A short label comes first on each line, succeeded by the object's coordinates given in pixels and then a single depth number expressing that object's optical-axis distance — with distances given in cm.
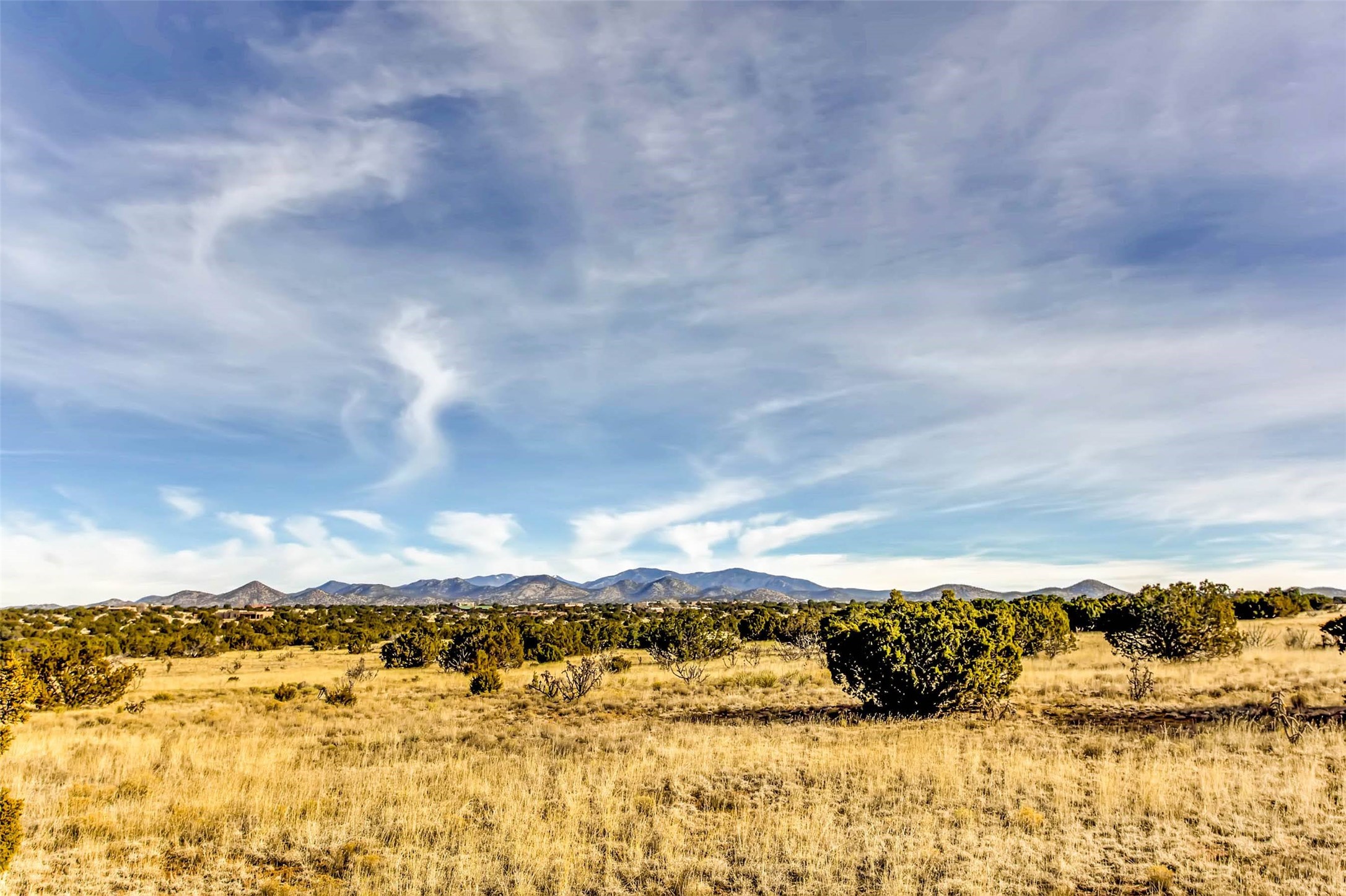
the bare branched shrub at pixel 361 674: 3744
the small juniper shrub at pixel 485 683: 3100
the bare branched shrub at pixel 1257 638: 4091
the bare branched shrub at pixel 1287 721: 1541
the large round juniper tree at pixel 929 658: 2044
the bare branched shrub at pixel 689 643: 4281
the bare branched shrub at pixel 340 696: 2811
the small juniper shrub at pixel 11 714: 822
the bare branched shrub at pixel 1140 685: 2244
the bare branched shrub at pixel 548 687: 2891
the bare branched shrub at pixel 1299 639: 3953
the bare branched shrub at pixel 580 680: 2845
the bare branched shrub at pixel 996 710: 1986
